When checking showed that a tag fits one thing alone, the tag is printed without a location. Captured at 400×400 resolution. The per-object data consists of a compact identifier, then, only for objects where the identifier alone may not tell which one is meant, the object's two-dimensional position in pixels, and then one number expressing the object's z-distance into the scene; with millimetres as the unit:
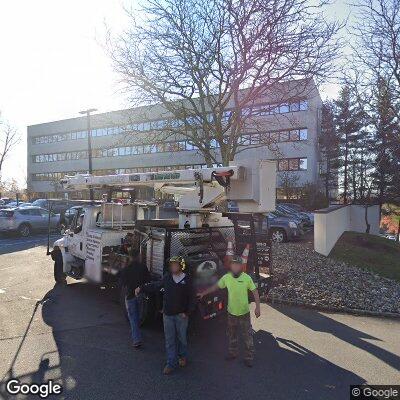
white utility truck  6414
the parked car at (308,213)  22661
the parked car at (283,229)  16906
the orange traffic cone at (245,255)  6251
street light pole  27812
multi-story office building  16562
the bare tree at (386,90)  14930
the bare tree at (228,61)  12250
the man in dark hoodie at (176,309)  5312
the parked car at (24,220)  21784
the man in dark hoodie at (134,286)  6137
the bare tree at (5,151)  60162
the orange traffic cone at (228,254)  6602
